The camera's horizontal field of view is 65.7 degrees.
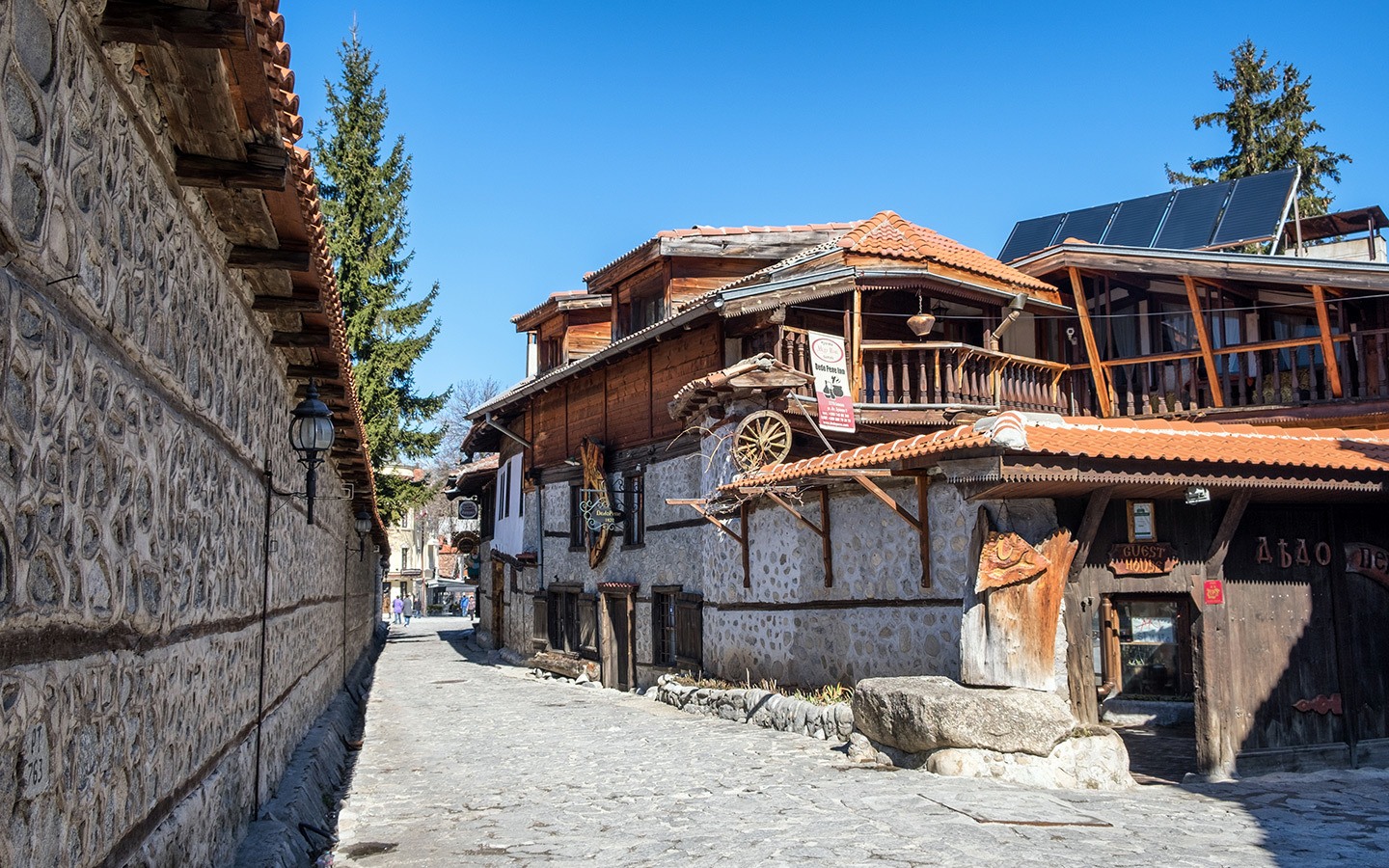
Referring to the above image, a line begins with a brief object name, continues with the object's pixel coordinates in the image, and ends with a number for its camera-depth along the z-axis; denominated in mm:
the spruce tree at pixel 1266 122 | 28500
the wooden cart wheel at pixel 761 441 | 15602
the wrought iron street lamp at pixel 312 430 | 8344
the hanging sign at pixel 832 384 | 15391
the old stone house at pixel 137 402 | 2910
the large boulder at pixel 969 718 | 9766
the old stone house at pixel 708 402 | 16266
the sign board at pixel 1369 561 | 11039
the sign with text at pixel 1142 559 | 10406
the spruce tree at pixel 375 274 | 27875
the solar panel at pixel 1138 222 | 20359
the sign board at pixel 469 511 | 38031
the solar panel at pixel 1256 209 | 18750
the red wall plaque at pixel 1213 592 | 10398
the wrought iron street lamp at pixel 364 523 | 19672
